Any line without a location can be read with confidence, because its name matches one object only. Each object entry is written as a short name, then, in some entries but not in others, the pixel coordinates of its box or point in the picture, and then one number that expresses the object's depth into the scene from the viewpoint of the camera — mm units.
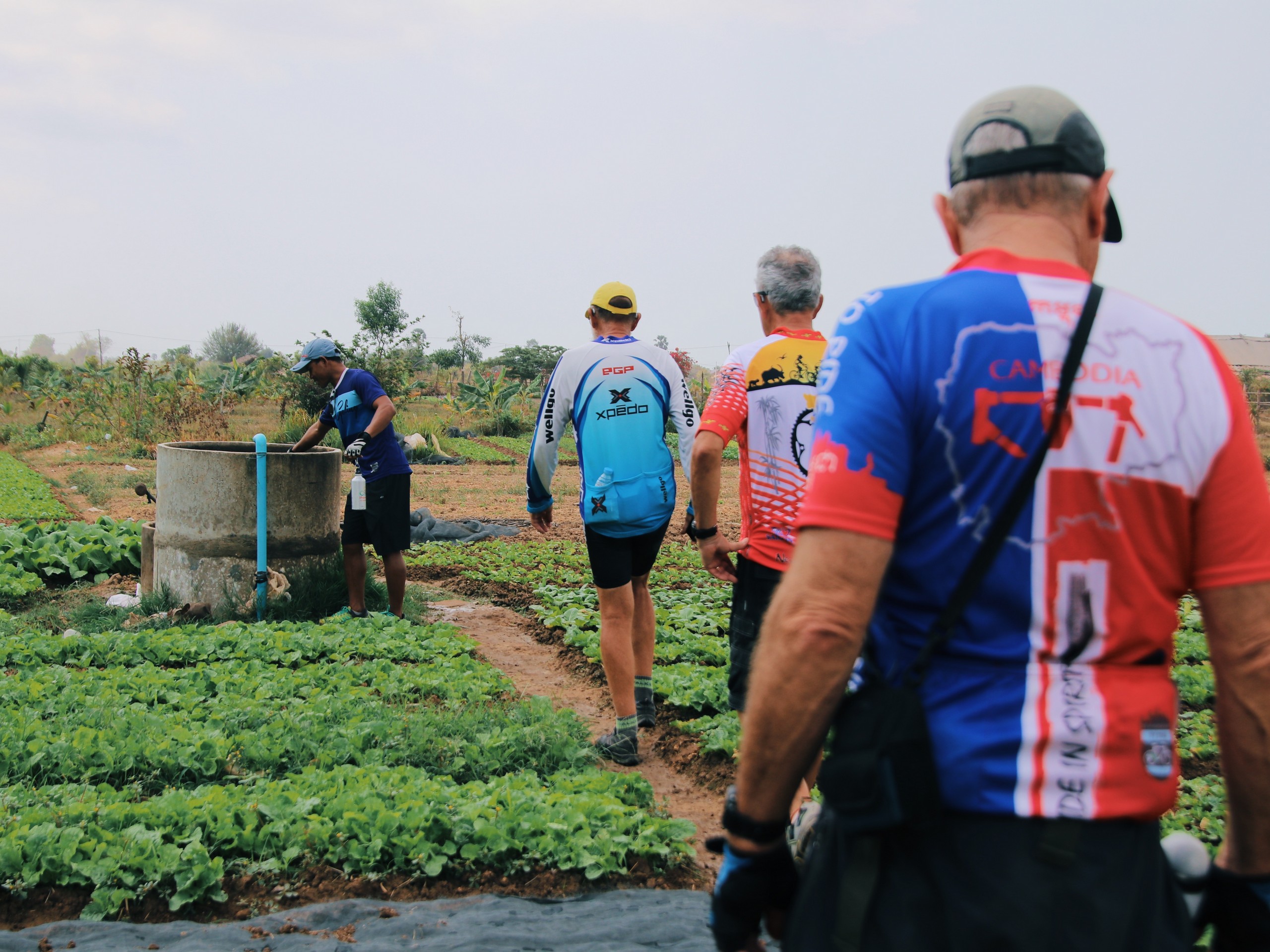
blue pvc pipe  7820
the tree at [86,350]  64750
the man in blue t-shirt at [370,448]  7426
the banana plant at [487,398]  34188
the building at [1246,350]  77312
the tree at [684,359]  39481
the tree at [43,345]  137112
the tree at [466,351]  60094
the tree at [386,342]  29047
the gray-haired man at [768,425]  3617
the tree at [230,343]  90875
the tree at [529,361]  57688
